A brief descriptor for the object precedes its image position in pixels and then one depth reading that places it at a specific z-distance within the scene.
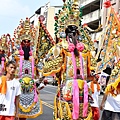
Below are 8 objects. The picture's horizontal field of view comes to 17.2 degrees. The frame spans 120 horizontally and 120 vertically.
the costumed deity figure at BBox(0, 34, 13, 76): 11.82
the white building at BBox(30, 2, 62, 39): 66.66
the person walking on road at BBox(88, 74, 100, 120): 7.59
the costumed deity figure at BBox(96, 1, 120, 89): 5.87
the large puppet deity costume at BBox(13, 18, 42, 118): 7.87
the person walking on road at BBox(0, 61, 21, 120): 5.92
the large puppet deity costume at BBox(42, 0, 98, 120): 5.54
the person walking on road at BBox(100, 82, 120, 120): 6.16
